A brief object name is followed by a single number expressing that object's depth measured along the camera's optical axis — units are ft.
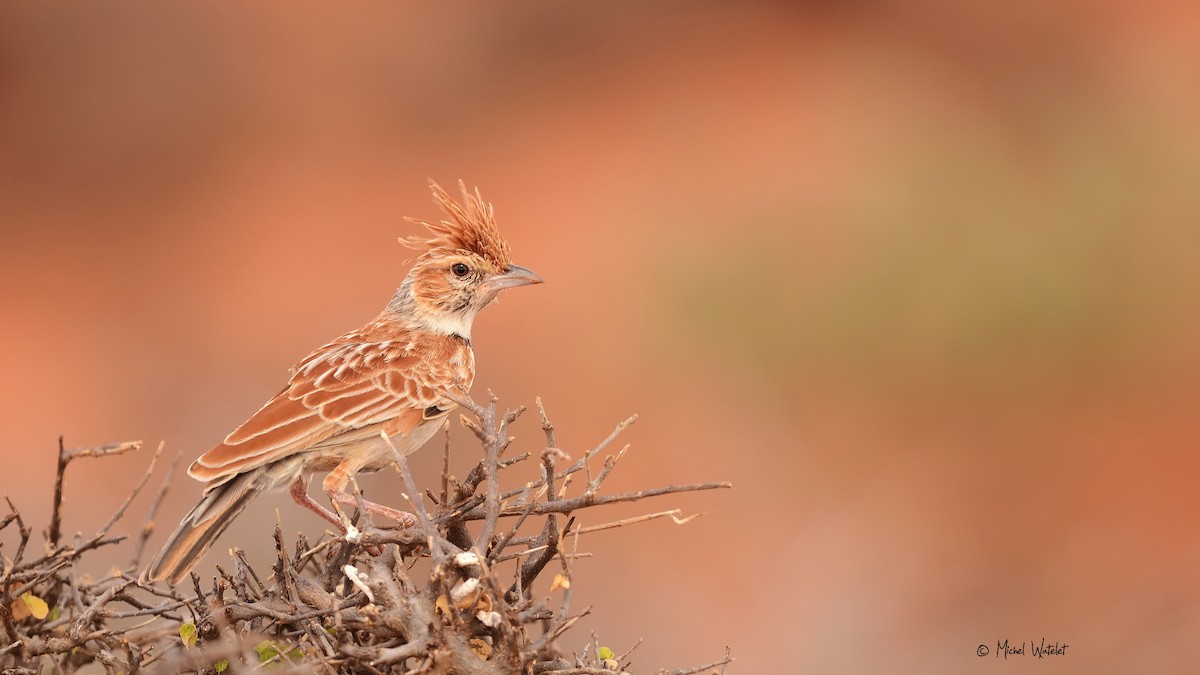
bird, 25.27
